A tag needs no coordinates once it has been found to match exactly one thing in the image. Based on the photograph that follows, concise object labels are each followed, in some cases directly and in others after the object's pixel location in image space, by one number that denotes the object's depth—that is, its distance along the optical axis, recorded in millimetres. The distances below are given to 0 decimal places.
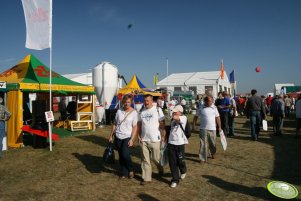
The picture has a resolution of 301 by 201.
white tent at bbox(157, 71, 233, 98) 35375
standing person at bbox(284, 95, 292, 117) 18734
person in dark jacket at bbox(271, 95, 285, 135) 10800
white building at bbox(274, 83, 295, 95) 34438
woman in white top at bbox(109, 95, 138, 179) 5152
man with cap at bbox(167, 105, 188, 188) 4867
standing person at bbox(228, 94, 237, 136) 10619
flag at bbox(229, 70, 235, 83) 25842
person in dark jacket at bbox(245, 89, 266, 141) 9500
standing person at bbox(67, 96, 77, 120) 14290
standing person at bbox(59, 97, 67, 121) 15117
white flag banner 7492
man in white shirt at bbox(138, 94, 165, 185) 4934
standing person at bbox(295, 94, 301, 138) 10310
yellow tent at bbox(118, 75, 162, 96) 17219
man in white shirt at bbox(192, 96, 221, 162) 6574
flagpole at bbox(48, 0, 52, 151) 7543
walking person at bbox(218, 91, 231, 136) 10219
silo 16094
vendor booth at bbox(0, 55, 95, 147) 8906
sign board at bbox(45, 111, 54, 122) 7699
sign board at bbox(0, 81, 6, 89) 8250
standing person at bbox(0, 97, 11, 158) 6970
